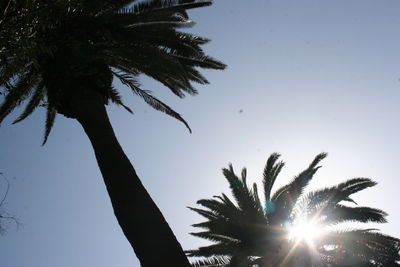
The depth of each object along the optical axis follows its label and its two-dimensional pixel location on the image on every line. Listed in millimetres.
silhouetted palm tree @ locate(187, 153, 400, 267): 10484
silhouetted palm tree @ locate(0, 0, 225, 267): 5035
